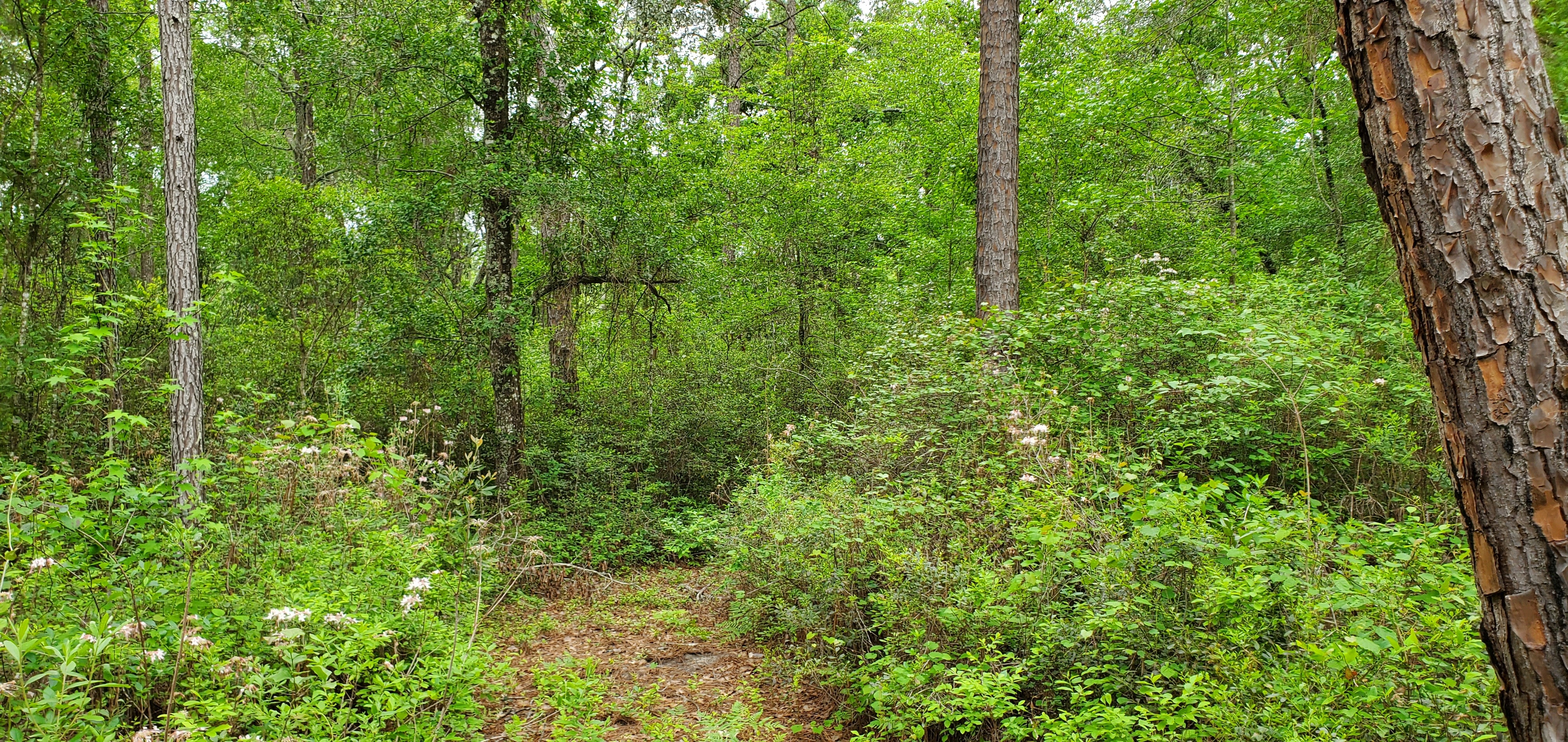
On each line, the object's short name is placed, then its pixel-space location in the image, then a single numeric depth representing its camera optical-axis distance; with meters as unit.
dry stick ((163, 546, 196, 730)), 2.65
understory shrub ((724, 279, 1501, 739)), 2.58
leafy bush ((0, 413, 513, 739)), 2.94
